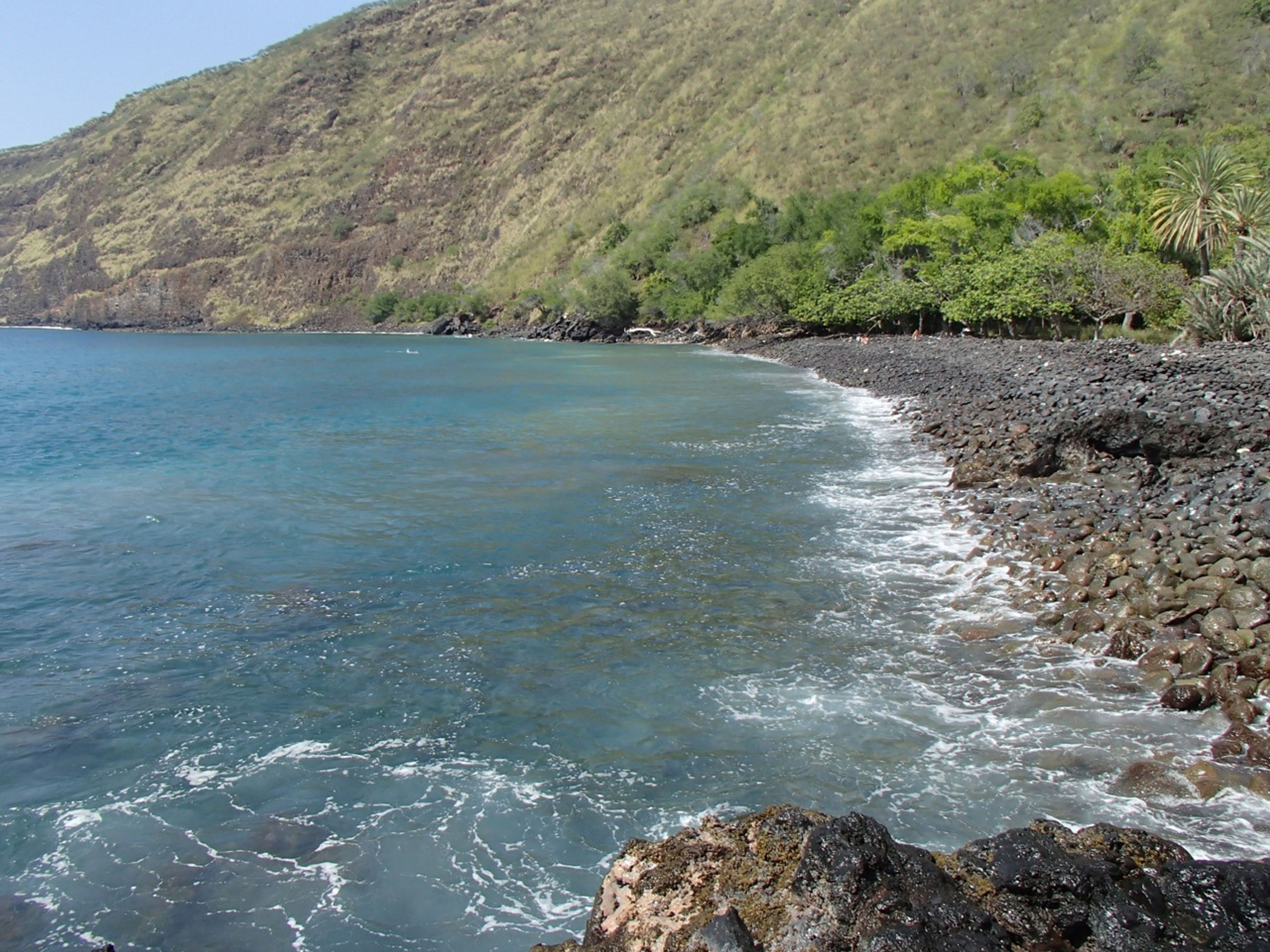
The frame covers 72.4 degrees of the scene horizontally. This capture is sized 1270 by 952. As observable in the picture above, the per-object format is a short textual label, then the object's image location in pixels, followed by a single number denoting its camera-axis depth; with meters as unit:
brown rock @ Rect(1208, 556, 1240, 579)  11.46
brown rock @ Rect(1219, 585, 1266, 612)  10.59
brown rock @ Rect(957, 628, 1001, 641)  11.53
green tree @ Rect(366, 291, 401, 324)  131.12
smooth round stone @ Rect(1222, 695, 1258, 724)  8.83
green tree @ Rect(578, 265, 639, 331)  91.06
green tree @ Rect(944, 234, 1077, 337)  45.56
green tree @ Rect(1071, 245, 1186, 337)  42.34
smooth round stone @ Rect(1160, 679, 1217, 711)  9.23
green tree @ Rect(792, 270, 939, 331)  57.75
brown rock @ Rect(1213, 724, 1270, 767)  8.14
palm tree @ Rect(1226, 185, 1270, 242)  38.81
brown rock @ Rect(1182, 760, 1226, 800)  7.74
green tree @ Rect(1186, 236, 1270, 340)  32.75
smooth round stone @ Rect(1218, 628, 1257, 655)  10.02
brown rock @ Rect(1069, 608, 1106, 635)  11.37
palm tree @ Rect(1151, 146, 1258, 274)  40.81
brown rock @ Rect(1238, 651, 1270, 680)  9.44
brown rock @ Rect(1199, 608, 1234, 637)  10.40
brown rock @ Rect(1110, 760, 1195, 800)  7.79
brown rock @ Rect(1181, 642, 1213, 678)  9.66
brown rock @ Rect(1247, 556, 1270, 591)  10.94
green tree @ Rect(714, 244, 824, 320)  67.38
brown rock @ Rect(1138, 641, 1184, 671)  10.06
